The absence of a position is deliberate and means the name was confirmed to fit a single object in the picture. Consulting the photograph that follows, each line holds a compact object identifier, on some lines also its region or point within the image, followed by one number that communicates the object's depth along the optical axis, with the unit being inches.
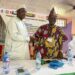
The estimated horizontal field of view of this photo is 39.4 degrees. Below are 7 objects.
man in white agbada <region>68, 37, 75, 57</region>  109.9
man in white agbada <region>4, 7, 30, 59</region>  56.8
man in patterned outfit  60.7
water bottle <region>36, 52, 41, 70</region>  42.2
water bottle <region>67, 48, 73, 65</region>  54.6
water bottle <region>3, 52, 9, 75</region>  37.3
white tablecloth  38.6
